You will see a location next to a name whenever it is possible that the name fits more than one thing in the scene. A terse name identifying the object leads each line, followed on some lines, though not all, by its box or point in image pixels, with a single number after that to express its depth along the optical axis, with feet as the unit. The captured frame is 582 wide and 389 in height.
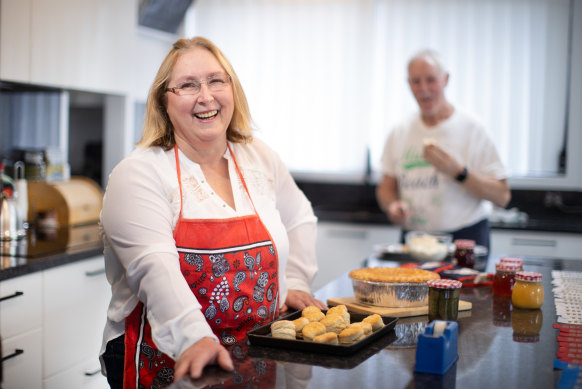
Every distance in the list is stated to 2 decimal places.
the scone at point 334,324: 4.76
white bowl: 8.41
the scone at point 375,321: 4.88
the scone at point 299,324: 4.74
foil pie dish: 5.71
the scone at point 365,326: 4.73
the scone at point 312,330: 4.55
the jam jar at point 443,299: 5.32
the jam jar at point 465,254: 7.91
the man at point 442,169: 9.70
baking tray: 4.43
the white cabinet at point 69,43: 9.06
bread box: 10.34
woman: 4.90
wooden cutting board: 5.61
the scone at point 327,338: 4.48
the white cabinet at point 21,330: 7.52
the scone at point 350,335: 4.52
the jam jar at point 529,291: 5.85
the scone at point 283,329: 4.61
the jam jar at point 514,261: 6.71
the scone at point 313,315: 4.98
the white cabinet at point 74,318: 8.27
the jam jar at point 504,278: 6.55
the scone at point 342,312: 4.94
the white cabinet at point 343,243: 13.30
